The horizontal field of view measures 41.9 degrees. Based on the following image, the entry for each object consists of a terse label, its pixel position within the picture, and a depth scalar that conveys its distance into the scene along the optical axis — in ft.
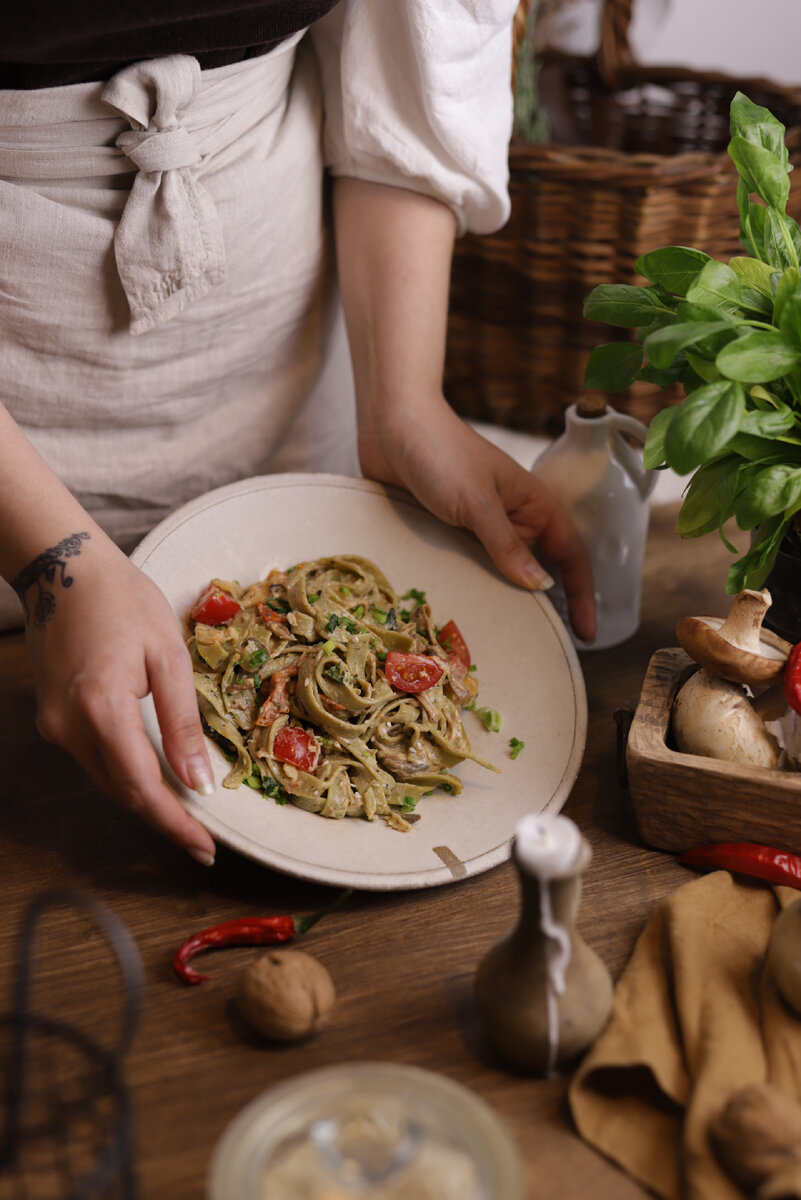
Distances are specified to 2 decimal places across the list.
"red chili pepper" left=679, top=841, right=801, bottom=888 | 3.43
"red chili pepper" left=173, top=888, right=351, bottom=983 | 3.29
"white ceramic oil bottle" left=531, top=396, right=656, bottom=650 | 4.78
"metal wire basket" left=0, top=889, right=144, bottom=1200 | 2.41
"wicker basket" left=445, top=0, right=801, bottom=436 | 6.21
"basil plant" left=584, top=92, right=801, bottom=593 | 3.20
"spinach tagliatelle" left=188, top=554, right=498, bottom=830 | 3.70
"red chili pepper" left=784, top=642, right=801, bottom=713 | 3.43
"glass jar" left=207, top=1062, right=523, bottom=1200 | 2.16
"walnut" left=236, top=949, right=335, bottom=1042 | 2.85
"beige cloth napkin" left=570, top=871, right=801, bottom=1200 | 2.61
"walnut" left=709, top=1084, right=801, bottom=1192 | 2.46
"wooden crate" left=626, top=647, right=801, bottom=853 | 3.43
